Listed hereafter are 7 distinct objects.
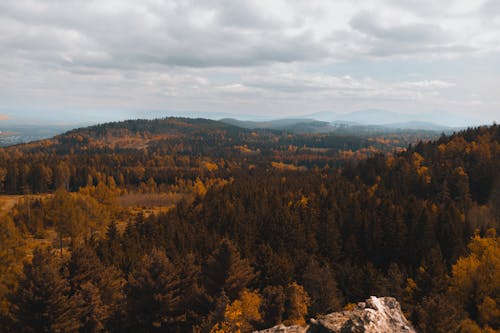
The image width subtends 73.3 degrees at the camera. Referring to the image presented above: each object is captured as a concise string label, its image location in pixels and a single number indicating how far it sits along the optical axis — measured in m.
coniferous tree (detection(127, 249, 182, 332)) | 34.88
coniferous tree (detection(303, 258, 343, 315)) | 41.69
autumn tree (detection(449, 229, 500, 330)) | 43.58
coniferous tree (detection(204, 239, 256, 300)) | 41.97
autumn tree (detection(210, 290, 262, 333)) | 30.22
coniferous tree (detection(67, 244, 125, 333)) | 33.84
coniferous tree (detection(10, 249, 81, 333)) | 31.84
